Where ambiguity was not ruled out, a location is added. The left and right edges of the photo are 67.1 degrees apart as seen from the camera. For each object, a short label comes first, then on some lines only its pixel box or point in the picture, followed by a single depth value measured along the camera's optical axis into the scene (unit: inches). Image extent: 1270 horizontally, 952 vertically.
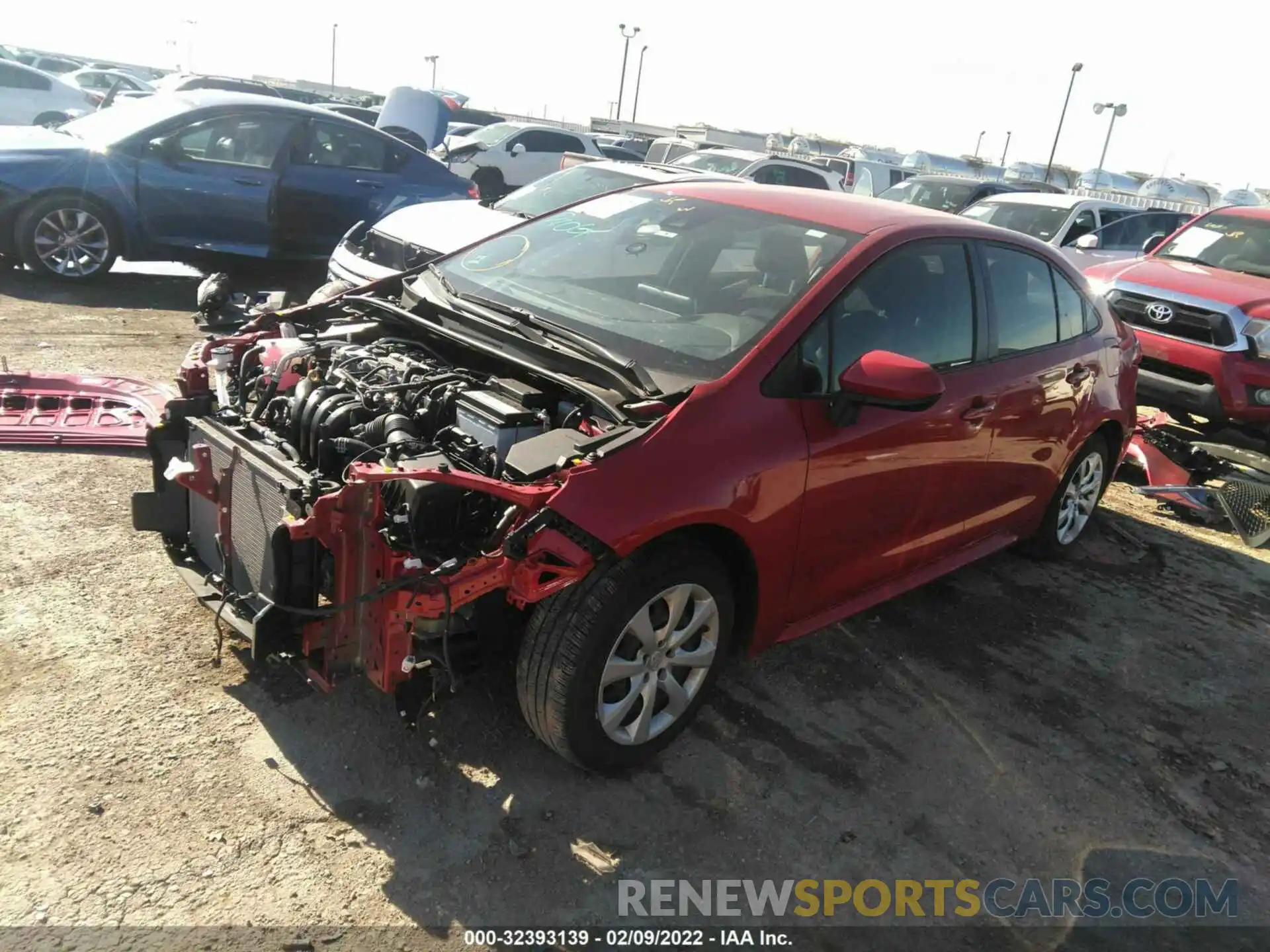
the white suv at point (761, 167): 568.7
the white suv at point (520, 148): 716.7
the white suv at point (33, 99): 713.6
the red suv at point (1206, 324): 289.6
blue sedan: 318.7
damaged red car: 107.5
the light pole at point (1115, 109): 1569.9
